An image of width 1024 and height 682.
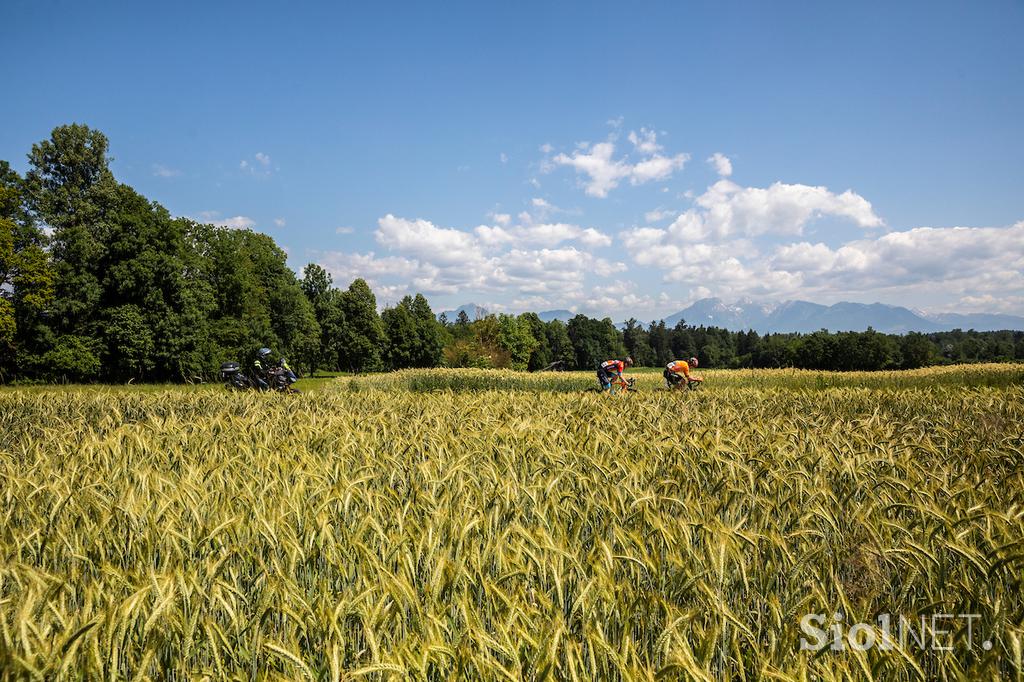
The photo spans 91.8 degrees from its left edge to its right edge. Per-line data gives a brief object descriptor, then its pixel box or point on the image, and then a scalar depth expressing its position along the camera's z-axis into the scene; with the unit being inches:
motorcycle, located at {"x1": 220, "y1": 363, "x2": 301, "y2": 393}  718.5
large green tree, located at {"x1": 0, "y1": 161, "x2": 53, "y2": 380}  1263.5
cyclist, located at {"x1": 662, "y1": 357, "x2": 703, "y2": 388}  595.3
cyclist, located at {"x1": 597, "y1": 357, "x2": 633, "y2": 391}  582.9
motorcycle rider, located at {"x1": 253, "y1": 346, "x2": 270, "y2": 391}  724.0
